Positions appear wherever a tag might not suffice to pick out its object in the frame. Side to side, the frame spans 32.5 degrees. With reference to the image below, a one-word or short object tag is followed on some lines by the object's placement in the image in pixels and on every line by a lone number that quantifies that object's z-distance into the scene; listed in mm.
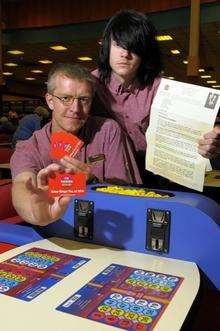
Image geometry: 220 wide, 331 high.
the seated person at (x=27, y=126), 4008
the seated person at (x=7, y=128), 8667
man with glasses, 1511
